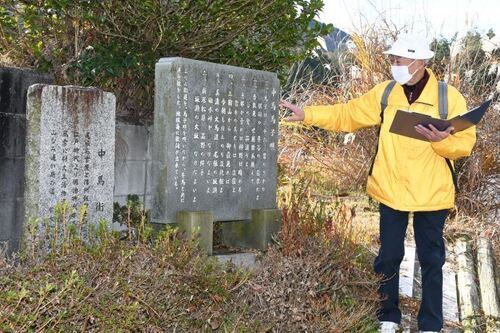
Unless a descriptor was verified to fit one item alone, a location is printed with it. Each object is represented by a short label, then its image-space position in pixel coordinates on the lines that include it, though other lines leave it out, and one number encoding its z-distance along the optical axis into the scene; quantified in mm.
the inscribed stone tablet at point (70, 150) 4777
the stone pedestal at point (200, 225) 5273
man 4762
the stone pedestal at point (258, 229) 5961
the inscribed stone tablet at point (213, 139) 5273
